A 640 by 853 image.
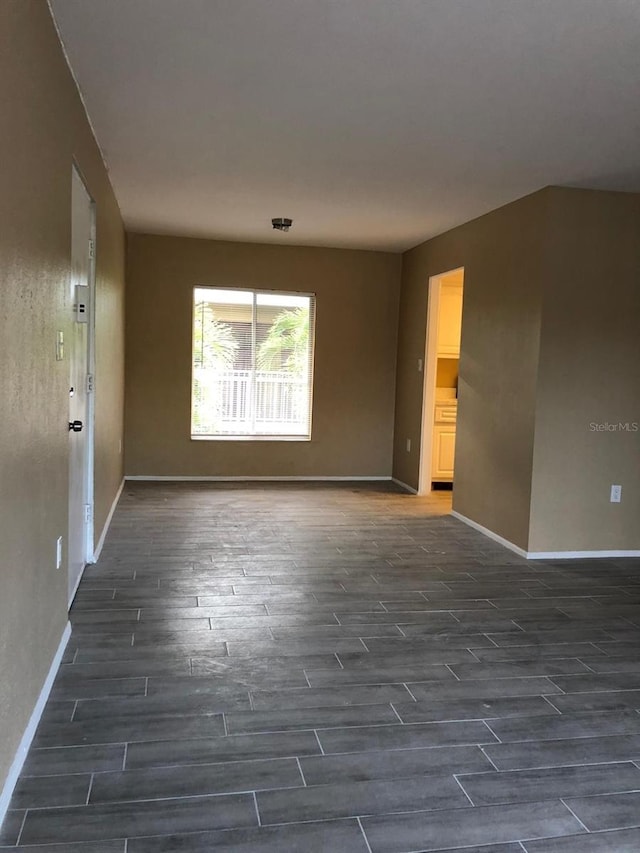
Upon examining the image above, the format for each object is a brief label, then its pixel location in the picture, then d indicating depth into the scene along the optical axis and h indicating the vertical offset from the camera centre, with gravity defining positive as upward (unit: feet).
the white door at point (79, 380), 10.54 -0.30
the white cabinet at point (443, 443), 21.98 -2.14
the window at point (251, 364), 22.29 +0.20
